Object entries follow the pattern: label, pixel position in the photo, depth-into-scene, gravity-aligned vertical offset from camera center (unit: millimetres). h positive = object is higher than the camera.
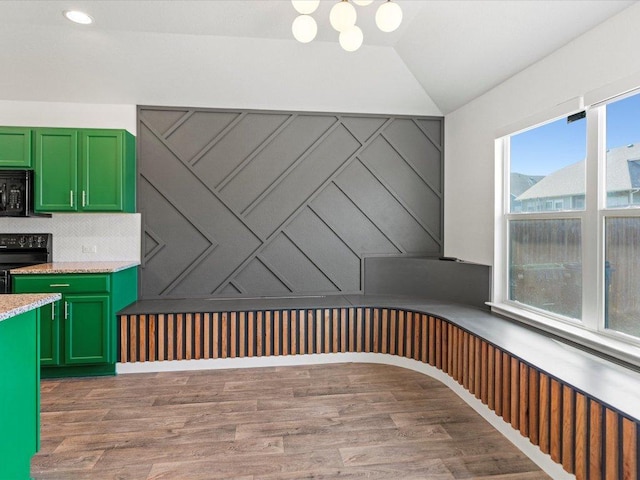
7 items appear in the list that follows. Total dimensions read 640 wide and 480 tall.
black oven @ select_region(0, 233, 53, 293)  3627 -89
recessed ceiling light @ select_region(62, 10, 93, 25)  2805 +1651
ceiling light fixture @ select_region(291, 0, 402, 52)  1845 +1098
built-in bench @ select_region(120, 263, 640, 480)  1693 -774
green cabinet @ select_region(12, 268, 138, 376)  3182 -706
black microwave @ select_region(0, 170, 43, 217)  3404 +424
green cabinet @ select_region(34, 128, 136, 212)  3439 +632
